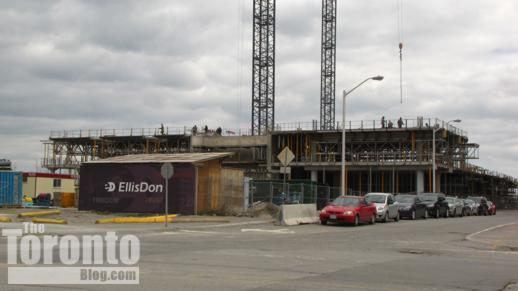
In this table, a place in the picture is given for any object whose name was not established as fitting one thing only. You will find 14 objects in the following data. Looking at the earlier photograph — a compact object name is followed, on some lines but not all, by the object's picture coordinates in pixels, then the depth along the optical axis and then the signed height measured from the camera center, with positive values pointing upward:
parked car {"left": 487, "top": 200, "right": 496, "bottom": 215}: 54.60 -2.06
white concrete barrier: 29.09 -1.46
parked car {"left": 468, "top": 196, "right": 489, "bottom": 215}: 52.10 -1.69
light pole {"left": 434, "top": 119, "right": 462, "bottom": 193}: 64.80 +6.36
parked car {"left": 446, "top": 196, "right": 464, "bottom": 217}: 43.50 -1.49
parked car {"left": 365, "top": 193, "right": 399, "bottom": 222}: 32.38 -1.09
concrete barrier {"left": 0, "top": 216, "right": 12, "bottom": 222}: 26.21 -1.60
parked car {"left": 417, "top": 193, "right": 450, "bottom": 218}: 39.91 -1.19
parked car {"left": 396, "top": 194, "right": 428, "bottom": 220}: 36.34 -1.28
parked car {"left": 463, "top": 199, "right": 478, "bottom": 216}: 47.63 -1.66
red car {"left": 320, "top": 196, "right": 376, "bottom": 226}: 28.36 -1.23
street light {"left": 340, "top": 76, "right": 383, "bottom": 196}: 36.35 +2.33
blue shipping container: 43.09 -0.47
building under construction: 71.75 +4.16
